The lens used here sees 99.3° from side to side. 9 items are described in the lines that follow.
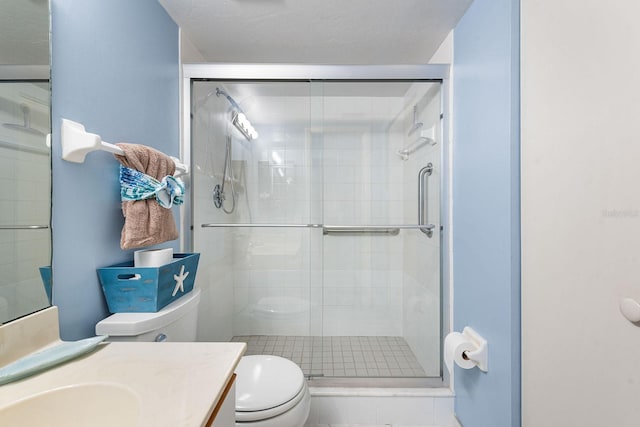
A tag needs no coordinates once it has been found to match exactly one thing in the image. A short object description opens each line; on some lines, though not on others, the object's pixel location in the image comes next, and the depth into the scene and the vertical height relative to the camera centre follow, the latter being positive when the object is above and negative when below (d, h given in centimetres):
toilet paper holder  118 -61
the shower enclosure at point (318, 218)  170 -3
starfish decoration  111 -28
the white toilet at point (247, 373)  94 -72
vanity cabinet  55 -43
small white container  108 -18
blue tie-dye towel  103 +10
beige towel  102 +0
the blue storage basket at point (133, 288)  99 -27
